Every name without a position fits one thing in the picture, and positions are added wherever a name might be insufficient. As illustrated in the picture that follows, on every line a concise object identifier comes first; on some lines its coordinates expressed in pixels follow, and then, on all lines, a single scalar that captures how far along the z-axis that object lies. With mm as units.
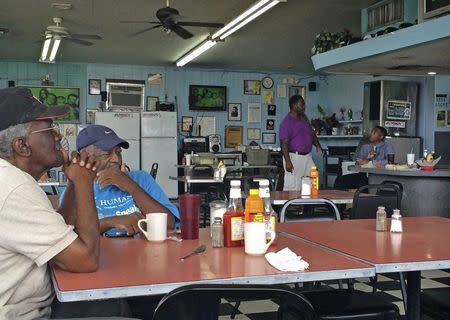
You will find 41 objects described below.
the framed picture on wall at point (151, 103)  13648
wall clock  14445
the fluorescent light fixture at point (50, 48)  9120
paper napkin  1740
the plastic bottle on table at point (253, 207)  2117
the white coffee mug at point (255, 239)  1990
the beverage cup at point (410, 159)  6749
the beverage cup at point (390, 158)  7380
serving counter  6363
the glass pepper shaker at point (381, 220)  2547
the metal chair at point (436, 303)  2324
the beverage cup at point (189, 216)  2322
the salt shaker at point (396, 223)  2504
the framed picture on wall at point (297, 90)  14625
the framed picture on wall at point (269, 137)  14570
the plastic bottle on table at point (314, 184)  4520
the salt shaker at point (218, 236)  2127
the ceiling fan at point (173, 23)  6996
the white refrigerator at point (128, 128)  12438
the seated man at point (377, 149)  8352
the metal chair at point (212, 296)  1364
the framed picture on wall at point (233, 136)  14227
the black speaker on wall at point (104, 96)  13212
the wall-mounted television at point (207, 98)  13906
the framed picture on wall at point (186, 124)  13884
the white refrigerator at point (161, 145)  12625
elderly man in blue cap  2627
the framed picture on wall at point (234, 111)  14242
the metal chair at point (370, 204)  3582
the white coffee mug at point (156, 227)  2244
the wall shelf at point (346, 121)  12708
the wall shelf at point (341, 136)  12417
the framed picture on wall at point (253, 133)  14438
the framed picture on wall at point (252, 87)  14367
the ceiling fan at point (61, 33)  8553
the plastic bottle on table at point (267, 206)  2127
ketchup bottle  2133
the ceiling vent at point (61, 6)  7945
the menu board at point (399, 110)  10938
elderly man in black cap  1594
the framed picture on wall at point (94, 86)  13380
